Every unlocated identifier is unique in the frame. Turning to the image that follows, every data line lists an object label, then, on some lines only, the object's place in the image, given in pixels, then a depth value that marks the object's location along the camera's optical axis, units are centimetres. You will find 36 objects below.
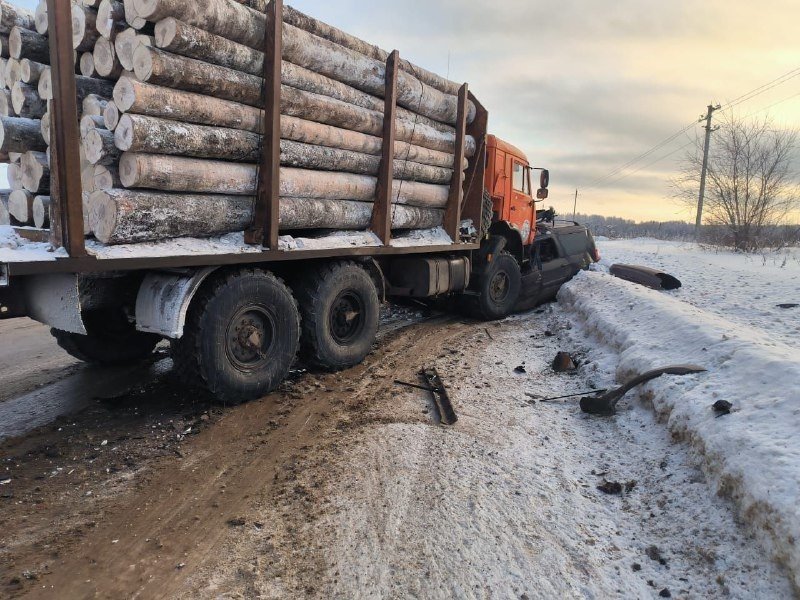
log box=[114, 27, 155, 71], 379
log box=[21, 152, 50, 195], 409
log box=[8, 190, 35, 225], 423
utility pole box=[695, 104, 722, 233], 2677
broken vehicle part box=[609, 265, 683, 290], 1013
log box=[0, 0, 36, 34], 421
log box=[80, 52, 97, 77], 409
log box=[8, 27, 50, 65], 412
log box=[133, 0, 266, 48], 374
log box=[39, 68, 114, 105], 397
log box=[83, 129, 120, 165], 376
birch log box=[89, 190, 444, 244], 376
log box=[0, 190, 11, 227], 457
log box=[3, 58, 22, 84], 425
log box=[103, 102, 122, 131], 378
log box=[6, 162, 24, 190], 438
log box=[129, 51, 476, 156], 379
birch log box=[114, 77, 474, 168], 374
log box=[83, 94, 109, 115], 389
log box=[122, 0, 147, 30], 379
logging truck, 375
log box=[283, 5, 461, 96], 487
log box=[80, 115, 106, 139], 384
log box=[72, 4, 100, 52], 398
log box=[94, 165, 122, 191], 387
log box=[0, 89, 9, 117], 447
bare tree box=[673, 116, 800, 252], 2011
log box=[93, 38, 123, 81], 392
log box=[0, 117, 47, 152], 403
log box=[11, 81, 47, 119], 424
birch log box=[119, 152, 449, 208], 385
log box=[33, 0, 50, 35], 400
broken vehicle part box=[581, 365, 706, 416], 447
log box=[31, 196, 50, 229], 406
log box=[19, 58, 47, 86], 412
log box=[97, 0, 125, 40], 386
